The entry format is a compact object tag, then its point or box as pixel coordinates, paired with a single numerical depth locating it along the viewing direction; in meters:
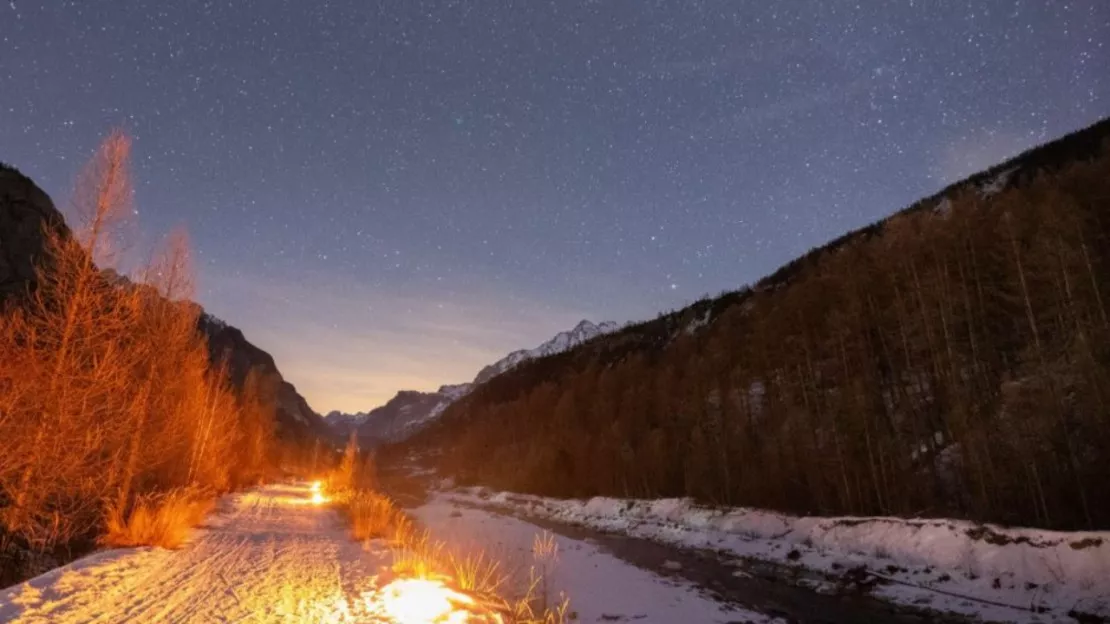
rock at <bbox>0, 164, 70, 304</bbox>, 36.44
